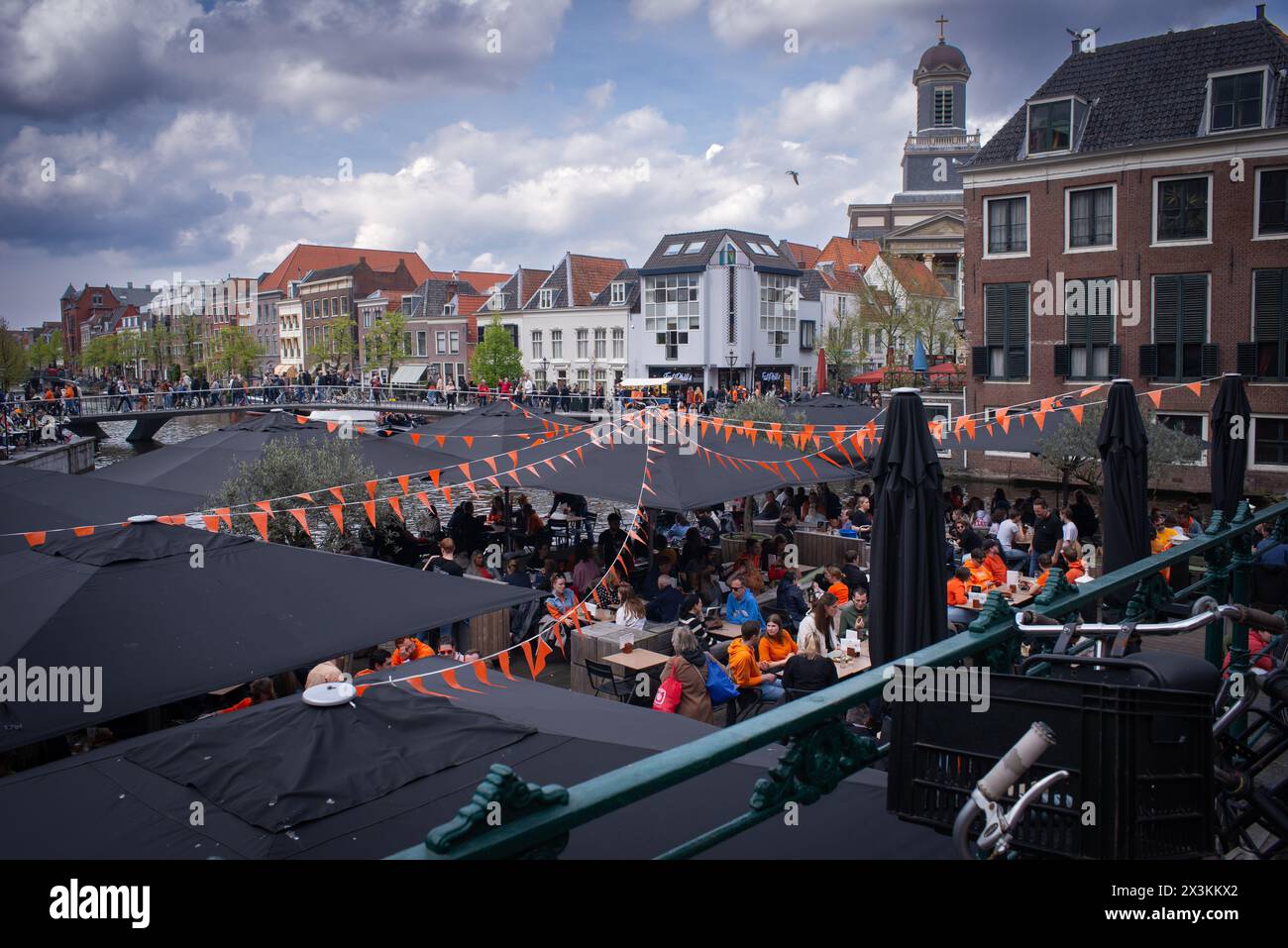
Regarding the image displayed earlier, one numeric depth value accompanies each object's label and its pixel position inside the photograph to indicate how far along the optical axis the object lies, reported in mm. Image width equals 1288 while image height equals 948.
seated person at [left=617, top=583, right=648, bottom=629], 10914
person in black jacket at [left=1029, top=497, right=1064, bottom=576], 14500
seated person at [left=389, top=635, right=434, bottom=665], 9289
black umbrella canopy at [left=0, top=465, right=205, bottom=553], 10992
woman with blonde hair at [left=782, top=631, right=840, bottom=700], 8430
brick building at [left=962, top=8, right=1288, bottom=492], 26625
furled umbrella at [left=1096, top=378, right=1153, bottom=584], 7641
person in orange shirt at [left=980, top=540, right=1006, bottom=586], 12394
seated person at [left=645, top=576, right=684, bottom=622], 11648
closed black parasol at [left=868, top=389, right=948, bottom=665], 5984
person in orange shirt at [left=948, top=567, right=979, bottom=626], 11305
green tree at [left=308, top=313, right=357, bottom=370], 70625
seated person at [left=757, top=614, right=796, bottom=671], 10078
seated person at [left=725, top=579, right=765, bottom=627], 11219
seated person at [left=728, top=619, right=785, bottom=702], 9320
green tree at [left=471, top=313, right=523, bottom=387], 56656
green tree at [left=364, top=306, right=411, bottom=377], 66438
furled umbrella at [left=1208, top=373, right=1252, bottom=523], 8594
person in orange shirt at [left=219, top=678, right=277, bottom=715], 8039
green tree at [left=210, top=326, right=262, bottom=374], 80062
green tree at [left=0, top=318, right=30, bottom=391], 49062
